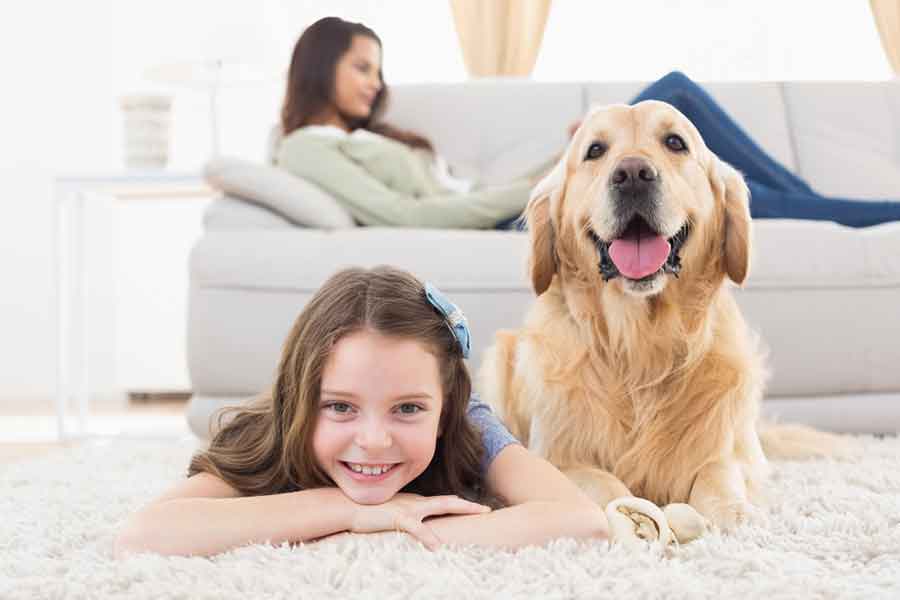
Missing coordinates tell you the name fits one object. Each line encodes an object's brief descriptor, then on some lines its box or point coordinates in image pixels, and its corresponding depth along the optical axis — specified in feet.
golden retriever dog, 5.18
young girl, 4.07
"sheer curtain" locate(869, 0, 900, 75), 16.62
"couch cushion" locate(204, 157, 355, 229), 8.74
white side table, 10.88
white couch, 8.05
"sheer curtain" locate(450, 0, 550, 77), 16.24
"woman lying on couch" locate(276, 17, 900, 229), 9.29
